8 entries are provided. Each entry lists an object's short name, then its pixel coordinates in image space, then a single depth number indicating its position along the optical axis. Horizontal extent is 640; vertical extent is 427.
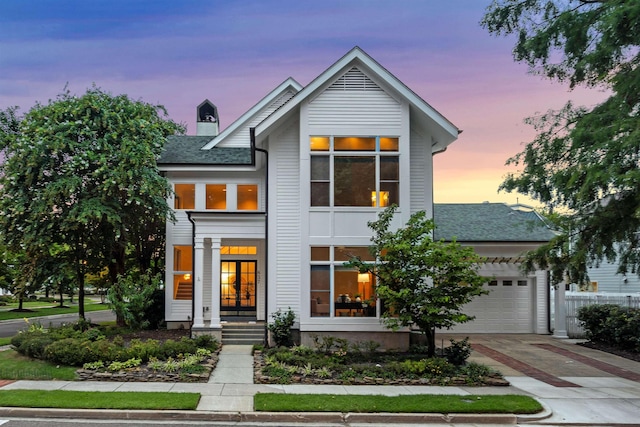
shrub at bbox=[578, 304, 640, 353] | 18.36
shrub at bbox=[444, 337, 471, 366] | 14.79
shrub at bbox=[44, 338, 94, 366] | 13.59
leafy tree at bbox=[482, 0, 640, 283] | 11.38
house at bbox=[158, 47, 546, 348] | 16.78
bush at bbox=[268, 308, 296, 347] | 16.83
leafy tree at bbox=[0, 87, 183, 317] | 18.75
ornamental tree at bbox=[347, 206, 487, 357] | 14.34
